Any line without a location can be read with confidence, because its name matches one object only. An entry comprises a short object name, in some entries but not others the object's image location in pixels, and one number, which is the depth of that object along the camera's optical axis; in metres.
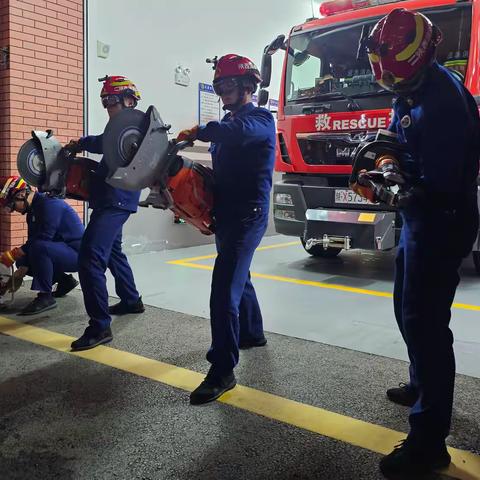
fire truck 4.86
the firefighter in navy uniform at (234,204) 2.73
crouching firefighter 4.24
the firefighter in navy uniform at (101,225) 3.49
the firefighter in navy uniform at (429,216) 1.96
